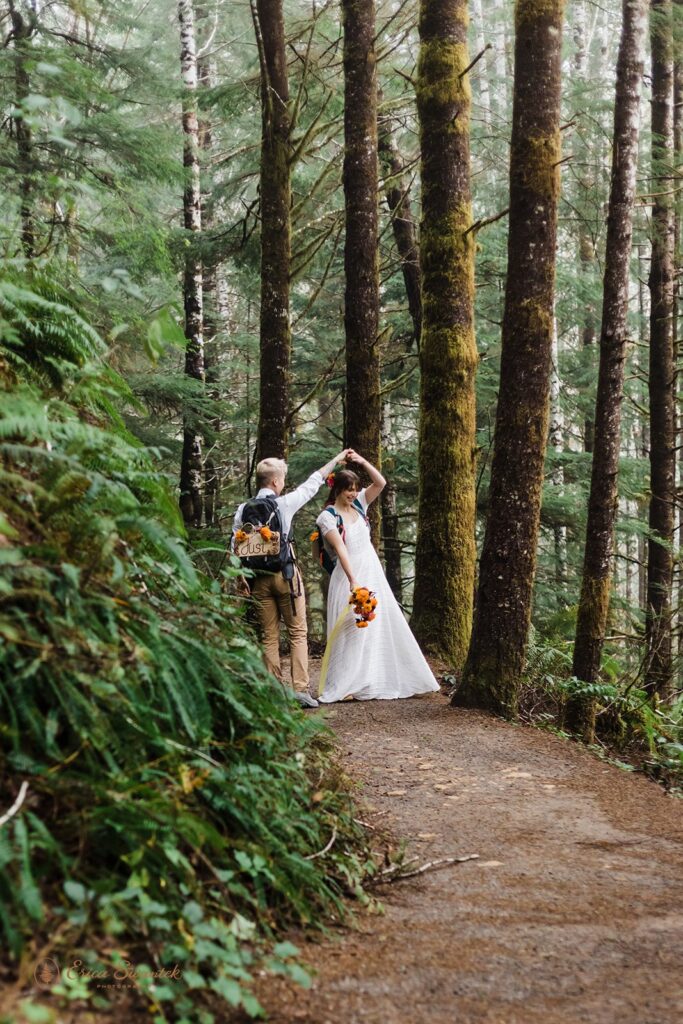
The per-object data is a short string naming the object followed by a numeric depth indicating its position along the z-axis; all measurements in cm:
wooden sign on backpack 853
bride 940
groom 859
